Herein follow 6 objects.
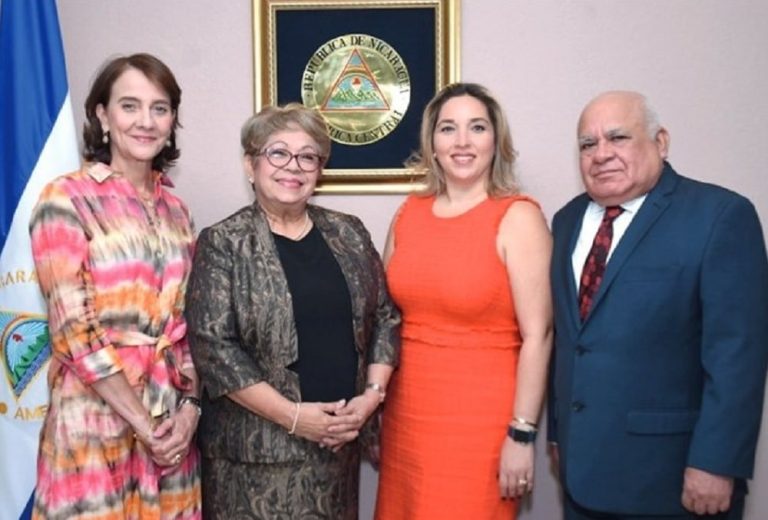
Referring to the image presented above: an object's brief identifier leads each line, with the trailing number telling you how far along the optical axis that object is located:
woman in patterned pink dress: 1.87
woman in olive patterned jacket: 1.98
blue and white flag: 2.30
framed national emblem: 2.70
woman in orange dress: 2.09
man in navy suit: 1.79
